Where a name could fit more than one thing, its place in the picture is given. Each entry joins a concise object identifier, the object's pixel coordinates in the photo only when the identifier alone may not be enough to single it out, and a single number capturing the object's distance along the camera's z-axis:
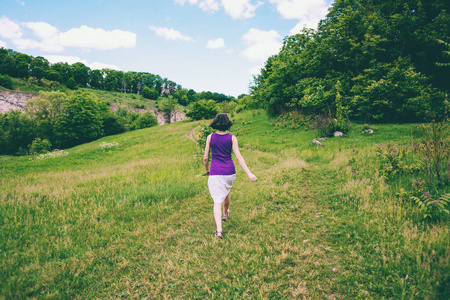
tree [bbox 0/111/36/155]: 53.47
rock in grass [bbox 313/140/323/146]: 14.65
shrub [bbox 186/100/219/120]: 63.94
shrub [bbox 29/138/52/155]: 47.67
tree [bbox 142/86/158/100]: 129.12
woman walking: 4.79
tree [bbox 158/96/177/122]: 77.12
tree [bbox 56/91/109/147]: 53.84
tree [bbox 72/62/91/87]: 113.69
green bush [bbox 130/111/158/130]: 71.62
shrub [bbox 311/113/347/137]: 17.05
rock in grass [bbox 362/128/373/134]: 15.63
